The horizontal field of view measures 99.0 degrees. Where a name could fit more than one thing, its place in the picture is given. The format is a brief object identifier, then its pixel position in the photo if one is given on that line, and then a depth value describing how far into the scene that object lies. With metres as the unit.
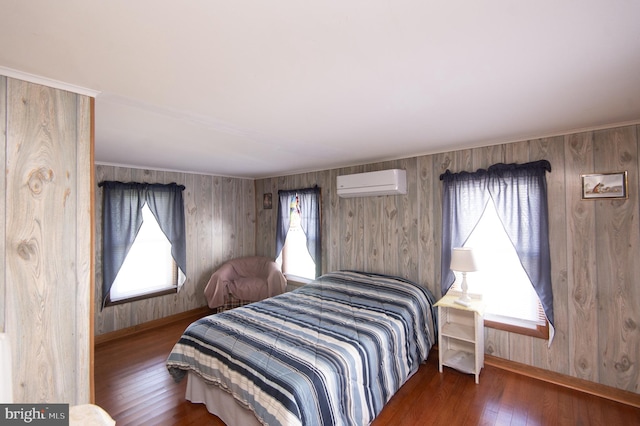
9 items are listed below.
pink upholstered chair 4.04
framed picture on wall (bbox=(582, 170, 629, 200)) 2.21
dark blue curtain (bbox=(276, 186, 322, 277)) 4.16
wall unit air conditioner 3.22
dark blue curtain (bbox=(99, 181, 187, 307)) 3.48
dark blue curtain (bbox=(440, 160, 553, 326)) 2.49
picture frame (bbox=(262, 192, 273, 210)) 4.94
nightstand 2.54
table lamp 2.61
